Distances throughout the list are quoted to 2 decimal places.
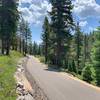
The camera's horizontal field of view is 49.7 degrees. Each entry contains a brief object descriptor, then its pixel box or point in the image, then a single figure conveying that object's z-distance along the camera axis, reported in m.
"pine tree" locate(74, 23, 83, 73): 27.21
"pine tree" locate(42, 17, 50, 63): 29.03
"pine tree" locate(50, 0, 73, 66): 17.45
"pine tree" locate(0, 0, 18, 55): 18.76
